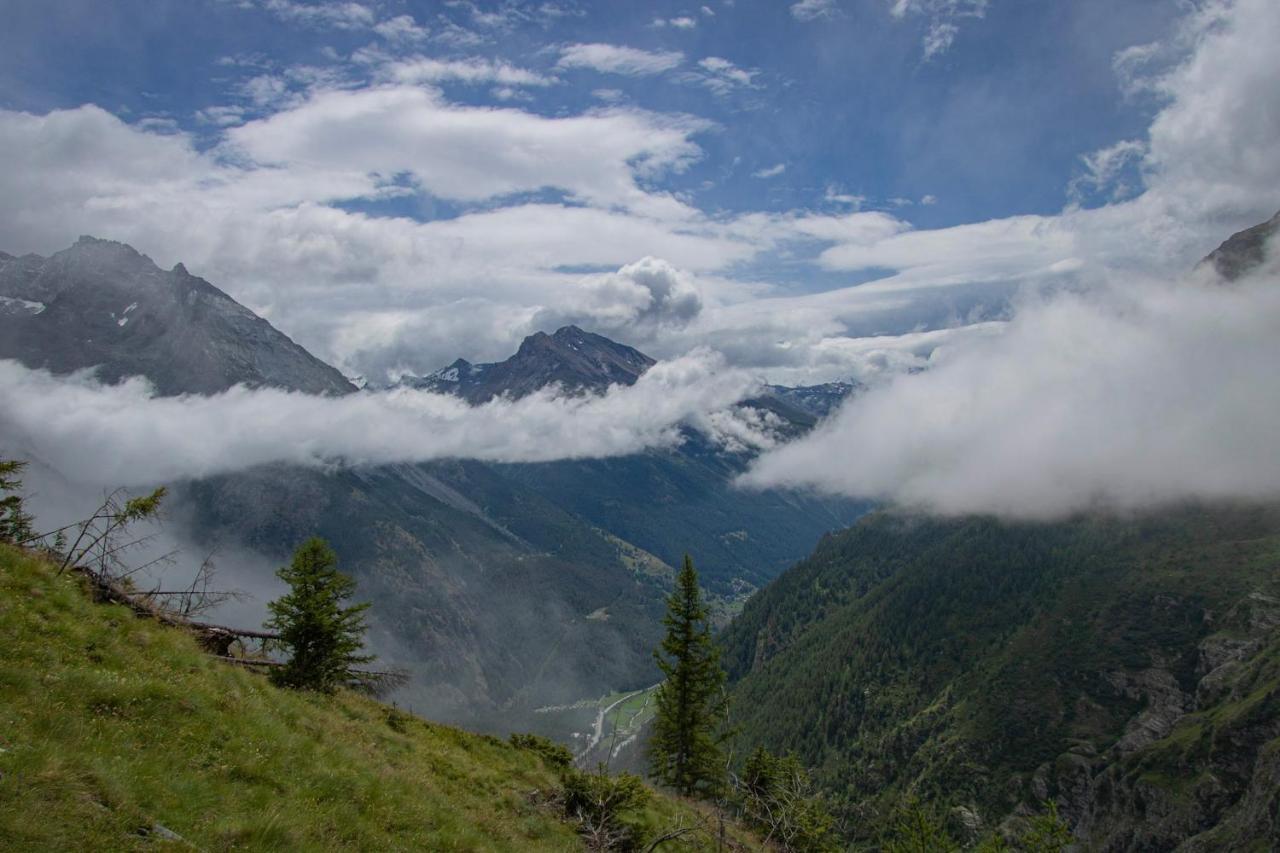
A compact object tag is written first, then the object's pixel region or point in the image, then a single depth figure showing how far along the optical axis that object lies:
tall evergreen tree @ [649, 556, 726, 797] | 47.72
